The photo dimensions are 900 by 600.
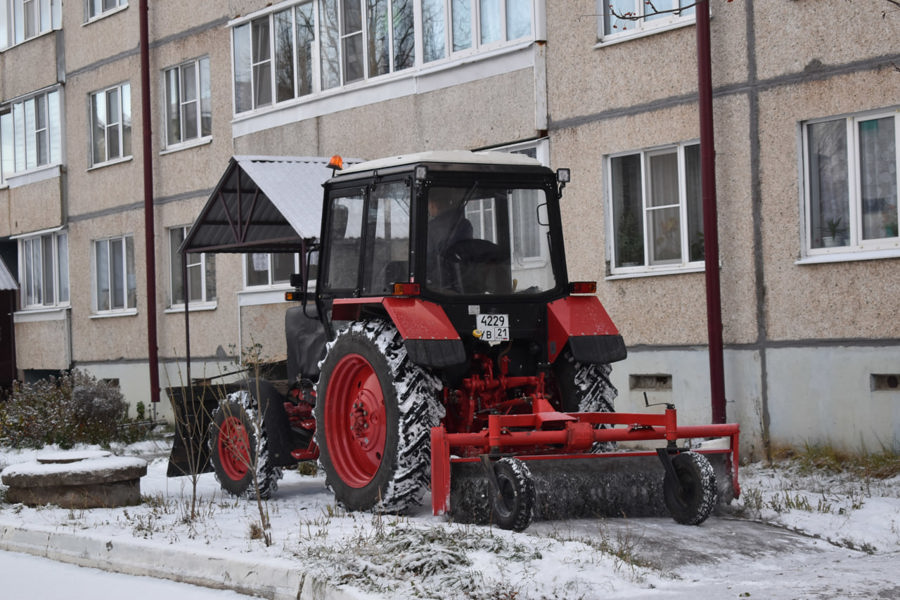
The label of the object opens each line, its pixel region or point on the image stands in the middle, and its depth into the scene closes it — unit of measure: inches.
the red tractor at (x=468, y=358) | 336.8
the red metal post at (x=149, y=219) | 916.6
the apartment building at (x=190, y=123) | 671.8
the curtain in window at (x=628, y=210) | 588.1
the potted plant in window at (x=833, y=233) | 507.8
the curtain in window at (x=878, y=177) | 492.7
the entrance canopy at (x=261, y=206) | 595.8
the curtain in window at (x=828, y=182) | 507.8
